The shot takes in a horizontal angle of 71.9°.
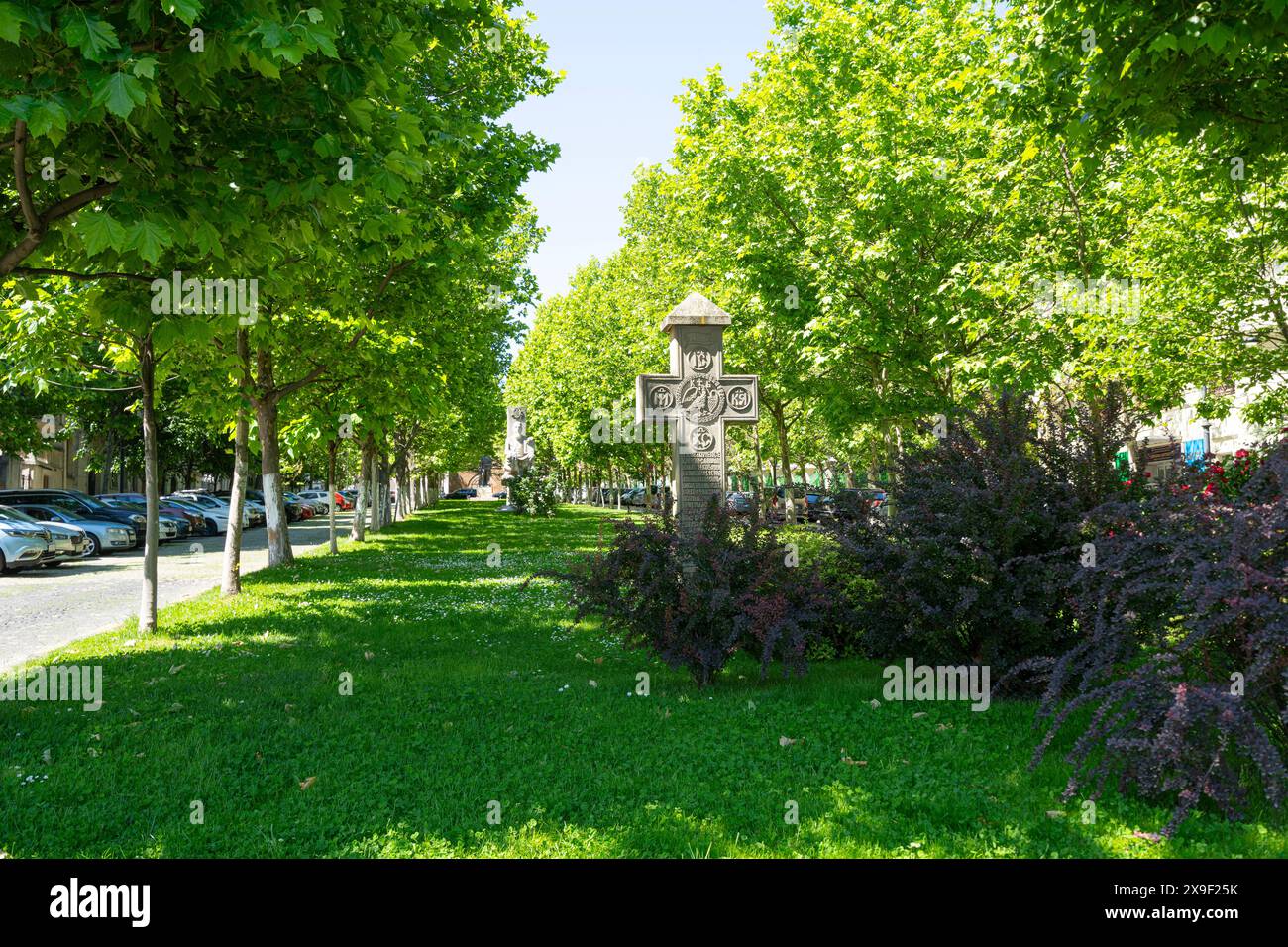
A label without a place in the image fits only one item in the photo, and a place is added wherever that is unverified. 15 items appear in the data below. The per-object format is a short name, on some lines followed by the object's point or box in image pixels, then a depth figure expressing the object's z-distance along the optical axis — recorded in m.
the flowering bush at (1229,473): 6.22
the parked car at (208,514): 36.31
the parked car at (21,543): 19.72
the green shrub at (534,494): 43.54
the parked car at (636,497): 64.40
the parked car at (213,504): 39.23
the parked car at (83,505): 28.16
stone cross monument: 10.84
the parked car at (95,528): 24.66
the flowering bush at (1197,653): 4.49
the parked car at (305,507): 54.19
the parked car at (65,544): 21.45
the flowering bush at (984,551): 6.93
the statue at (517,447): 45.88
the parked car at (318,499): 60.78
